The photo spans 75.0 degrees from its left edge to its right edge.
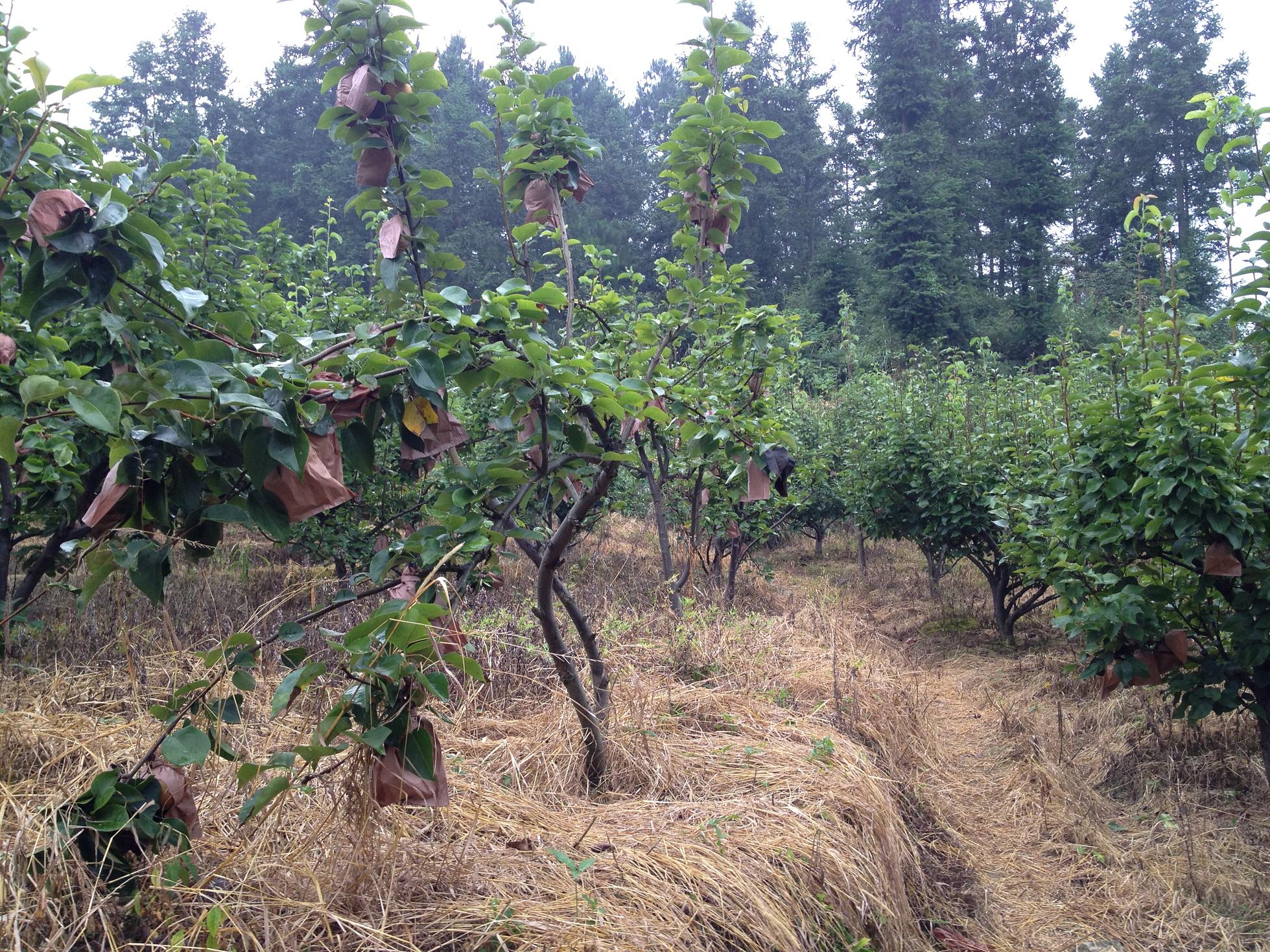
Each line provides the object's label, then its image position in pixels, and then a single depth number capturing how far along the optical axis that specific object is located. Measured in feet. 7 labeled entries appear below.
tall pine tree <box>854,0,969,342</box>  78.59
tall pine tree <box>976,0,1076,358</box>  86.02
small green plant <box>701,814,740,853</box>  8.72
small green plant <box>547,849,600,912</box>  7.22
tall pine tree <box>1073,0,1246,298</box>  91.30
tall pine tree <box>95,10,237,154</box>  89.97
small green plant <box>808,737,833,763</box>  11.33
